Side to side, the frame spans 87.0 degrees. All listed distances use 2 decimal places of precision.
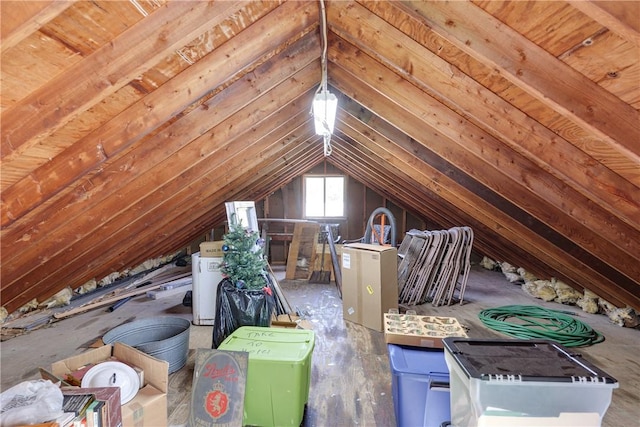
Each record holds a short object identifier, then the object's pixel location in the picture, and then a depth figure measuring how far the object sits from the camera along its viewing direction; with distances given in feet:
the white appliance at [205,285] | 11.98
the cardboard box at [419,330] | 6.46
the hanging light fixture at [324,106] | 7.36
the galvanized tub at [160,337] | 8.30
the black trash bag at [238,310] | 8.96
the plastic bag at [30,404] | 4.23
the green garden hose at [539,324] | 10.93
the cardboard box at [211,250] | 12.03
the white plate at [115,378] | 5.98
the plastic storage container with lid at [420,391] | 5.51
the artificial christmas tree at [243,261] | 9.51
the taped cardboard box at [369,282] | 11.64
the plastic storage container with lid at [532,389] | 4.06
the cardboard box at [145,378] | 5.78
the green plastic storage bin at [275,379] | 6.15
